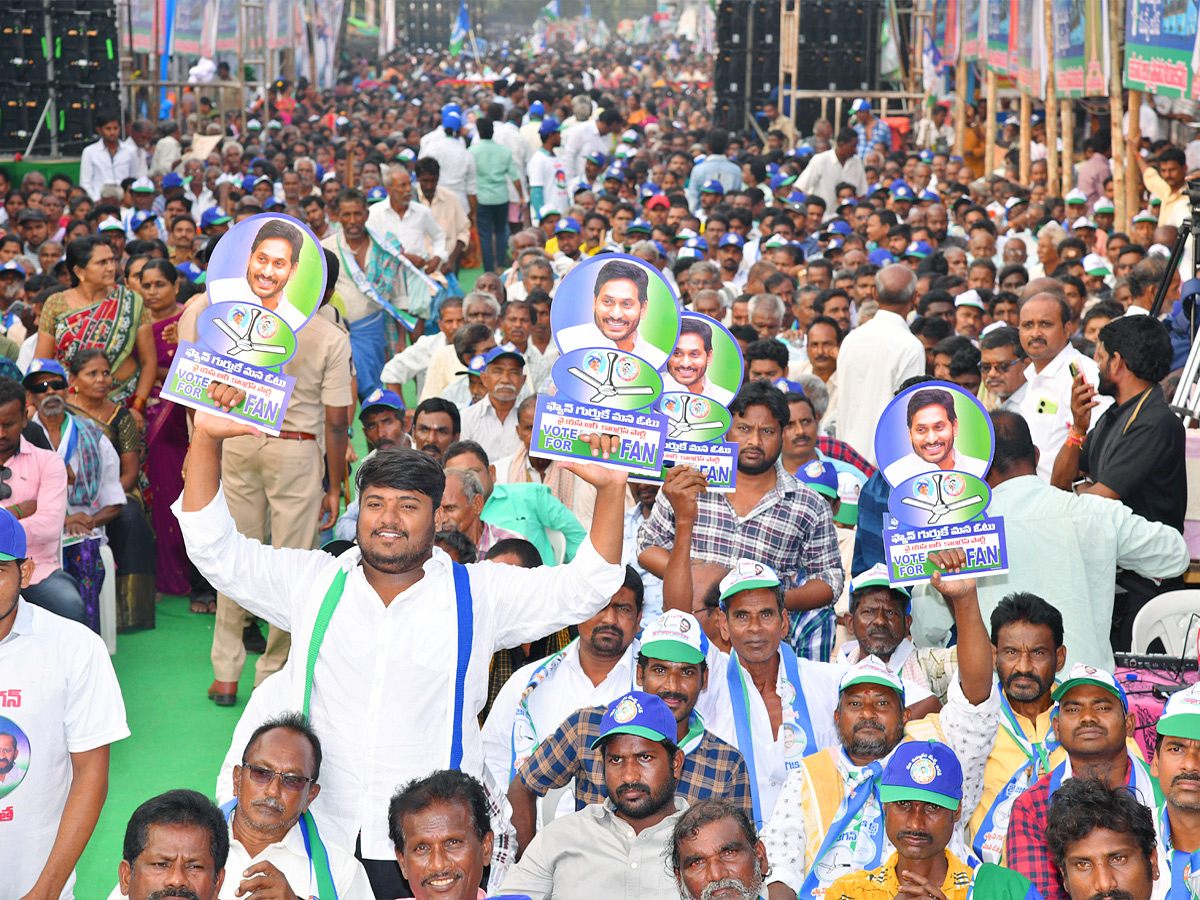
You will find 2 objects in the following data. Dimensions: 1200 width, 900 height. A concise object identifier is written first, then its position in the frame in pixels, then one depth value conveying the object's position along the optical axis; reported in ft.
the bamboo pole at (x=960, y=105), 67.31
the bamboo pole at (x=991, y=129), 59.94
